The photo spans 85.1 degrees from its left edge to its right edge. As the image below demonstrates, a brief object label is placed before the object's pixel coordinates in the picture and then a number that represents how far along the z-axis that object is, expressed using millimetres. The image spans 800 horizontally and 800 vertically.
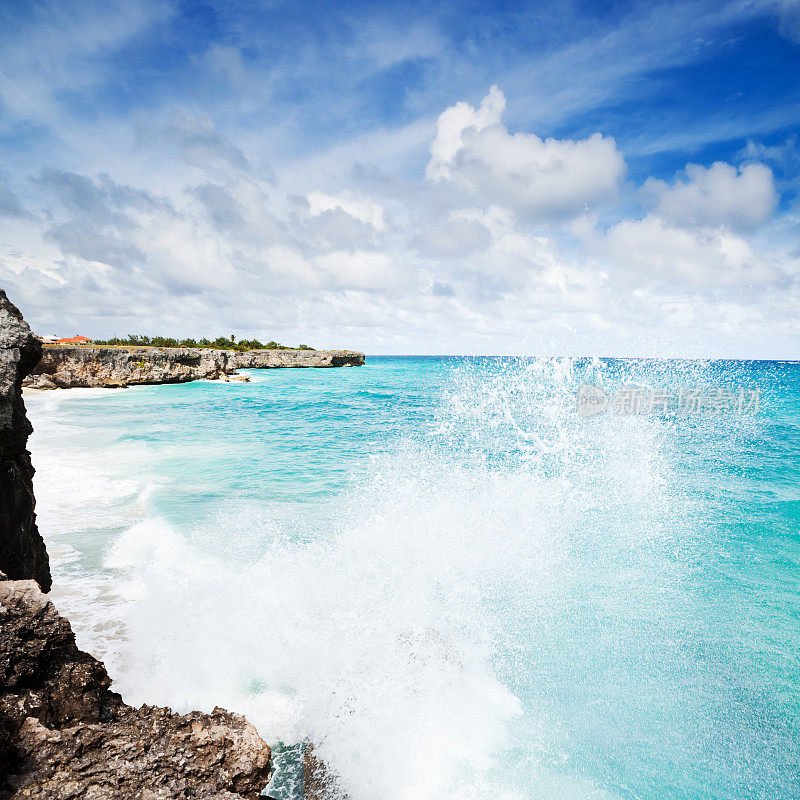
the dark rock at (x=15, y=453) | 4777
